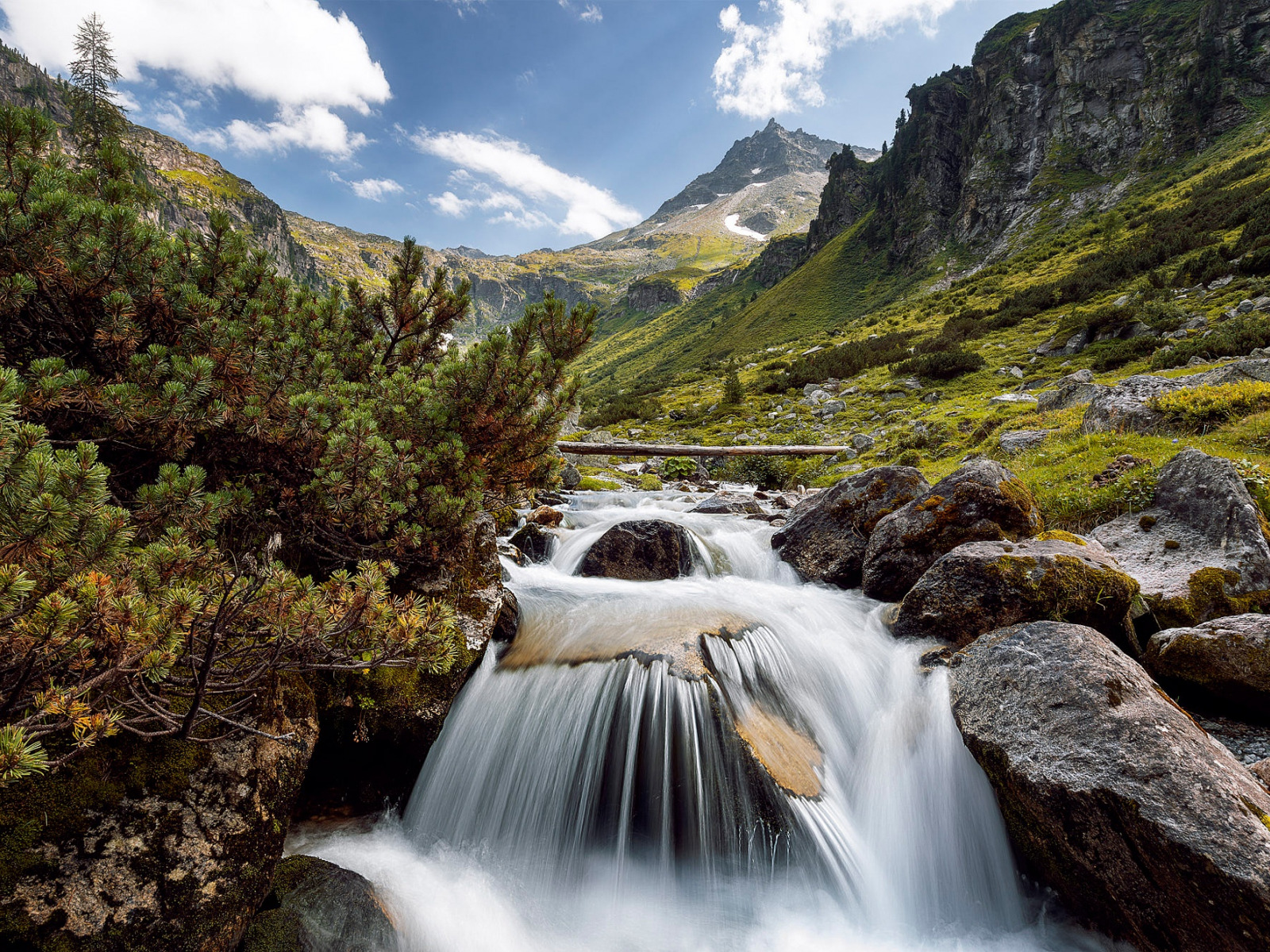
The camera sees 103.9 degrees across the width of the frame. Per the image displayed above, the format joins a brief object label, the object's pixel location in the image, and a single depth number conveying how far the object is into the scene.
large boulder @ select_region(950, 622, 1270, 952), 3.33
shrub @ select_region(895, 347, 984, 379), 28.84
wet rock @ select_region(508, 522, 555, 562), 11.10
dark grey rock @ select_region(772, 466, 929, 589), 9.78
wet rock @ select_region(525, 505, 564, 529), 12.79
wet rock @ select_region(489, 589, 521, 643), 7.03
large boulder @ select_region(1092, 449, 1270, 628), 6.15
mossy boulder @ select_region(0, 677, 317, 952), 2.85
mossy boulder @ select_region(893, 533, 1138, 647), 6.11
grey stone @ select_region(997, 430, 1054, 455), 12.87
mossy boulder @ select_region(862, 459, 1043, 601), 8.16
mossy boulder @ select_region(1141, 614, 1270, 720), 5.00
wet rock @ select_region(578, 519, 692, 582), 10.05
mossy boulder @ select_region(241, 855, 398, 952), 3.62
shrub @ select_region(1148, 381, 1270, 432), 10.00
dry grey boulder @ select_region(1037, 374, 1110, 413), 15.66
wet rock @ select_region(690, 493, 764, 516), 15.21
